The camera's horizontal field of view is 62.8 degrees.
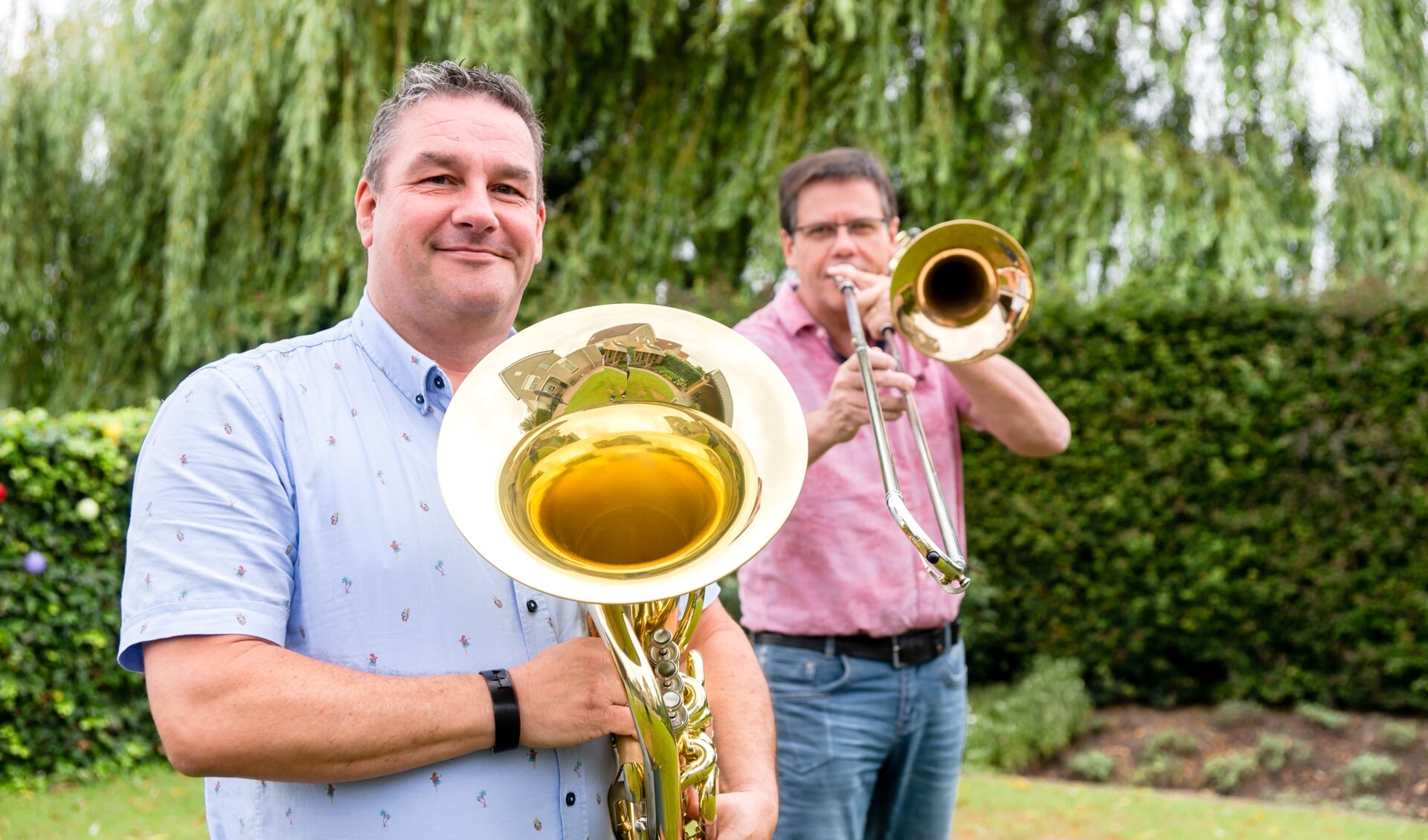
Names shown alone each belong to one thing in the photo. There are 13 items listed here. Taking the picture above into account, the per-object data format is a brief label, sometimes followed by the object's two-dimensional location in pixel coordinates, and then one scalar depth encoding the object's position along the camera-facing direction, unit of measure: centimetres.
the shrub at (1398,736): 568
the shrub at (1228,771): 552
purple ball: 520
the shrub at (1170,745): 589
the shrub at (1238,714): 610
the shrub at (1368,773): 538
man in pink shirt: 264
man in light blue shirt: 140
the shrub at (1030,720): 595
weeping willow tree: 674
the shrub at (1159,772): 570
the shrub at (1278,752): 564
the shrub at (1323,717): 591
